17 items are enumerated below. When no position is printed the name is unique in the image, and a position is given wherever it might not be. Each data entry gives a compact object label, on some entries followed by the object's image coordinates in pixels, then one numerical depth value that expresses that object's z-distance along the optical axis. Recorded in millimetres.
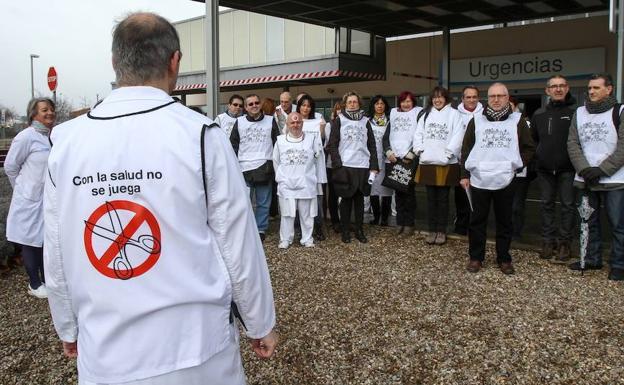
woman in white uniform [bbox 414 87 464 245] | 6797
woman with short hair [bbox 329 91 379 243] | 7250
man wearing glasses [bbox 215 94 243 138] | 7918
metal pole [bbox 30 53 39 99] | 37481
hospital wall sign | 14047
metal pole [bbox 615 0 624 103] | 5828
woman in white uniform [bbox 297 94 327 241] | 7516
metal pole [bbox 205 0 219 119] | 8289
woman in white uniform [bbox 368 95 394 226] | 7773
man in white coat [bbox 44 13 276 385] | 1702
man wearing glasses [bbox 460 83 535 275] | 5523
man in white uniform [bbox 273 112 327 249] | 6988
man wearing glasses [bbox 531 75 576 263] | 5797
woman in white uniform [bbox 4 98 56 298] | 5125
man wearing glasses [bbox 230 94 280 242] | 7293
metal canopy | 11789
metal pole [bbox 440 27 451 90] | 14648
